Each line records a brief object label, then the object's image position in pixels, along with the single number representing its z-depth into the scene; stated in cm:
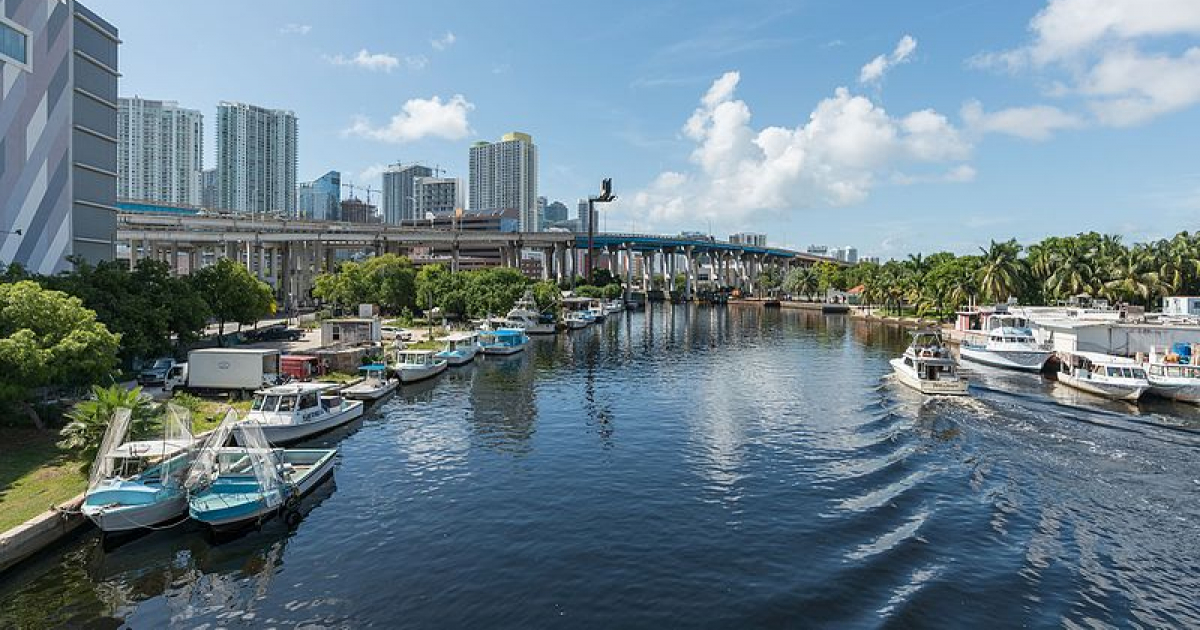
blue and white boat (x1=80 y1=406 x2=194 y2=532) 2725
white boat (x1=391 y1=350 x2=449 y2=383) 6650
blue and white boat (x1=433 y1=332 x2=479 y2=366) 7831
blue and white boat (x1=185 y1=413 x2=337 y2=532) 2842
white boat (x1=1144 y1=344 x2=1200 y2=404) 5506
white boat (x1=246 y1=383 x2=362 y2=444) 4291
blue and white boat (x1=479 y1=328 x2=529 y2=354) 8949
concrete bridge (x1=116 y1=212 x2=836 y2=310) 12575
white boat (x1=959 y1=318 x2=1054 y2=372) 7425
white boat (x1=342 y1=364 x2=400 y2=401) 5675
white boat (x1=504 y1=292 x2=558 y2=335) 11417
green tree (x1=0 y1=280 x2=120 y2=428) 3372
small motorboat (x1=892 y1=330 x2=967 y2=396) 5962
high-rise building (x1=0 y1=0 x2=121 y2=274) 5625
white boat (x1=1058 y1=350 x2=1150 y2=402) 5619
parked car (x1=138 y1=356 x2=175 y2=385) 5300
